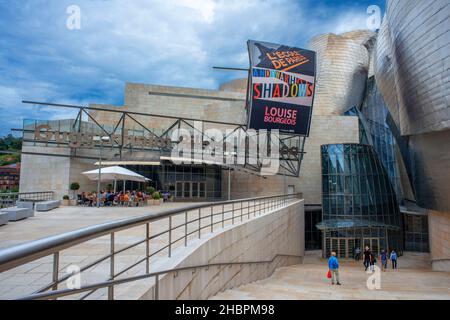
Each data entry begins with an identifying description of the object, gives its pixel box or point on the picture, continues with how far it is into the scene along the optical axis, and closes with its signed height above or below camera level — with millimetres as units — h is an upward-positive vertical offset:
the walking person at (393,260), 20500 -4424
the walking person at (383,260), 19828 -4257
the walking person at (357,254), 25781 -5101
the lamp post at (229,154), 27197 +2720
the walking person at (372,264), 18095 -4217
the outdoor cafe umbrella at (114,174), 18991 +681
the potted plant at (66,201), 20156 -923
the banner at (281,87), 25062 +7762
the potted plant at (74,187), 25241 -94
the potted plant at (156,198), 22442 -775
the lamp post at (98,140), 18075 +3214
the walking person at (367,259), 18569 -3909
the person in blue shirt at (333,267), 12289 -2915
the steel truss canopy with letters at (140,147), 24327 +3549
